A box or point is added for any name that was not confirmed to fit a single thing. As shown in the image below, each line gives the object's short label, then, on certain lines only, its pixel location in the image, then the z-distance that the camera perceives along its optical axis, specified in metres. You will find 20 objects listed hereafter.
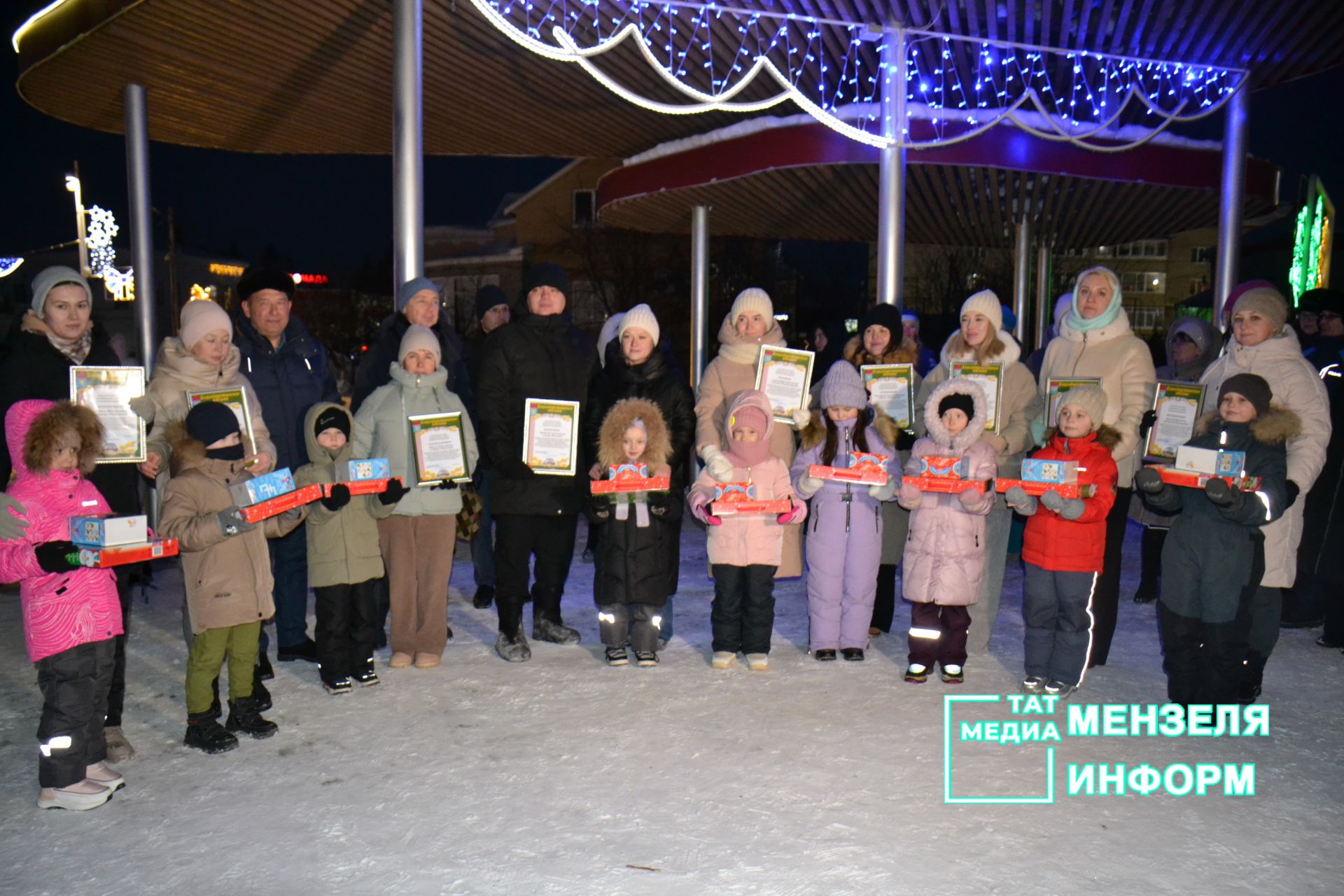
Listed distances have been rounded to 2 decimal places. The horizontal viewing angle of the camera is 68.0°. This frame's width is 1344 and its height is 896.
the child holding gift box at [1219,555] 4.18
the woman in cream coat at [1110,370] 4.88
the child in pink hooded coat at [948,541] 4.73
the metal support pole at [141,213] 8.21
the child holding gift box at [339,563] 4.61
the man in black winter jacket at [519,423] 5.22
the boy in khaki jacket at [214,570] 3.90
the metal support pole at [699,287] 11.68
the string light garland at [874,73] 6.89
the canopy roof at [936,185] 8.57
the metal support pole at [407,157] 6.39
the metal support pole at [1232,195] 8.34
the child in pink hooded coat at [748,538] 4.97
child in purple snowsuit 5.12
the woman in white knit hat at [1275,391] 4.40
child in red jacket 4.57
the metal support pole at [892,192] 7.38
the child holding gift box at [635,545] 5.02
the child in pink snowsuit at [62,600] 3.42
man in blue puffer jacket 4.94
